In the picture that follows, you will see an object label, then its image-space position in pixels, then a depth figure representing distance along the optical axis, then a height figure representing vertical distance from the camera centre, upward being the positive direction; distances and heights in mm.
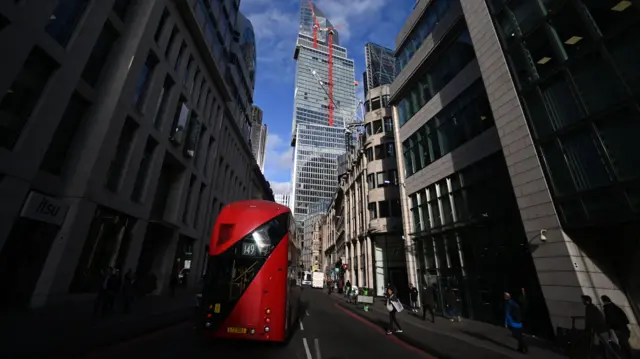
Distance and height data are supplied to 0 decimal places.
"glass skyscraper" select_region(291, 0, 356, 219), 152575 +84968
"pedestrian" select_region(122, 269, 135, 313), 13031 -608
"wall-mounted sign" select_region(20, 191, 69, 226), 11719 +2893
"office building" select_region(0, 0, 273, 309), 11781 +7472
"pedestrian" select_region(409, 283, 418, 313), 20328 -934
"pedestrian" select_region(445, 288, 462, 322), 15620 -1157
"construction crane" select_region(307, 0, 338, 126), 189525 +114334
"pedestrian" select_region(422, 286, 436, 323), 15100 -840
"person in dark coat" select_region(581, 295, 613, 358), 7637 -1046
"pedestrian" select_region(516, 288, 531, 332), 11344 -846
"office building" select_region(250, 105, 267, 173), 141375 +84347
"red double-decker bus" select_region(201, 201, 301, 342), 7586 +102
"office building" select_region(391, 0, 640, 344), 9250 +5083
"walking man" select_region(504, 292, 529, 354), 8797 -1085
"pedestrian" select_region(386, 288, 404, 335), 11375 -865
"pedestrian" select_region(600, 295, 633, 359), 7190 -922
